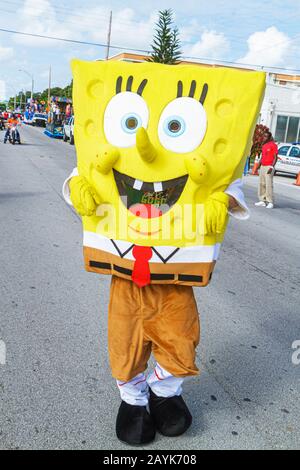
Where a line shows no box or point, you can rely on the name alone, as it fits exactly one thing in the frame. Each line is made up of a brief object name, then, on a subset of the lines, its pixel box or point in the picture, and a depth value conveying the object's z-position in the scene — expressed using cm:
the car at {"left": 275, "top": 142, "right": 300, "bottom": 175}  2059
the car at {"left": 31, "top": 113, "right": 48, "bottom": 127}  5047
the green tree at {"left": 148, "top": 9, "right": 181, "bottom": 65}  3678
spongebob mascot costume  231
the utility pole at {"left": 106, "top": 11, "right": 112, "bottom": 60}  3400
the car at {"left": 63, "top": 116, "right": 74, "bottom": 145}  2648
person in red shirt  1081
